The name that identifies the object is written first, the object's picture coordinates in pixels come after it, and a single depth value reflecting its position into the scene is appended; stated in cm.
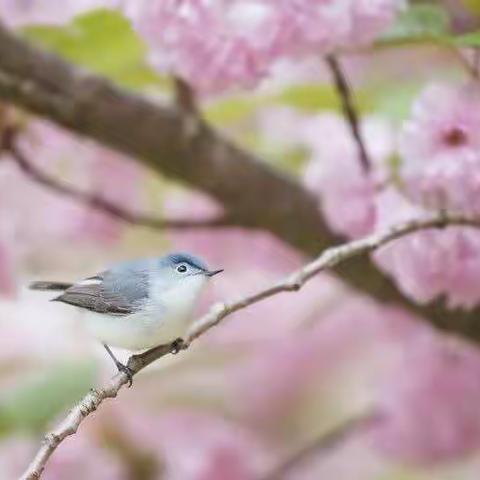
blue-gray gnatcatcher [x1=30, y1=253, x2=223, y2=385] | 661
